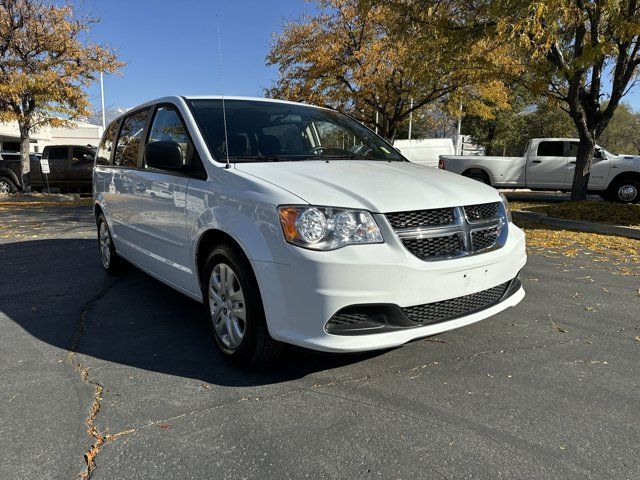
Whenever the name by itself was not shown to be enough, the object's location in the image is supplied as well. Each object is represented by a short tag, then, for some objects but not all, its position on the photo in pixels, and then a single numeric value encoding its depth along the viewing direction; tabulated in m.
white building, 42.19
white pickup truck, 14.05
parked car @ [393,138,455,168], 24.09
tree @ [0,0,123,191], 13.78
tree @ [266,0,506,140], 16.00
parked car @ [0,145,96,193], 17.44
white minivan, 2.59
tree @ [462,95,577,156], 33.65
